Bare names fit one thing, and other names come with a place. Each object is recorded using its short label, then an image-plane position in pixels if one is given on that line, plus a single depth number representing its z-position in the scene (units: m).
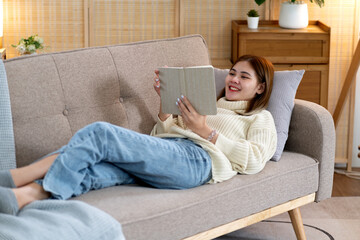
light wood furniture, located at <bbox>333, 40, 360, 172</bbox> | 3.66
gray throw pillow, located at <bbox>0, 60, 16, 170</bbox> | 2.14
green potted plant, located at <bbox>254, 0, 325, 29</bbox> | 3.62
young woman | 1.99
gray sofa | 2.08
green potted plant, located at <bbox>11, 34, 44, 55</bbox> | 3.46
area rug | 2.86
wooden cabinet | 3.56
